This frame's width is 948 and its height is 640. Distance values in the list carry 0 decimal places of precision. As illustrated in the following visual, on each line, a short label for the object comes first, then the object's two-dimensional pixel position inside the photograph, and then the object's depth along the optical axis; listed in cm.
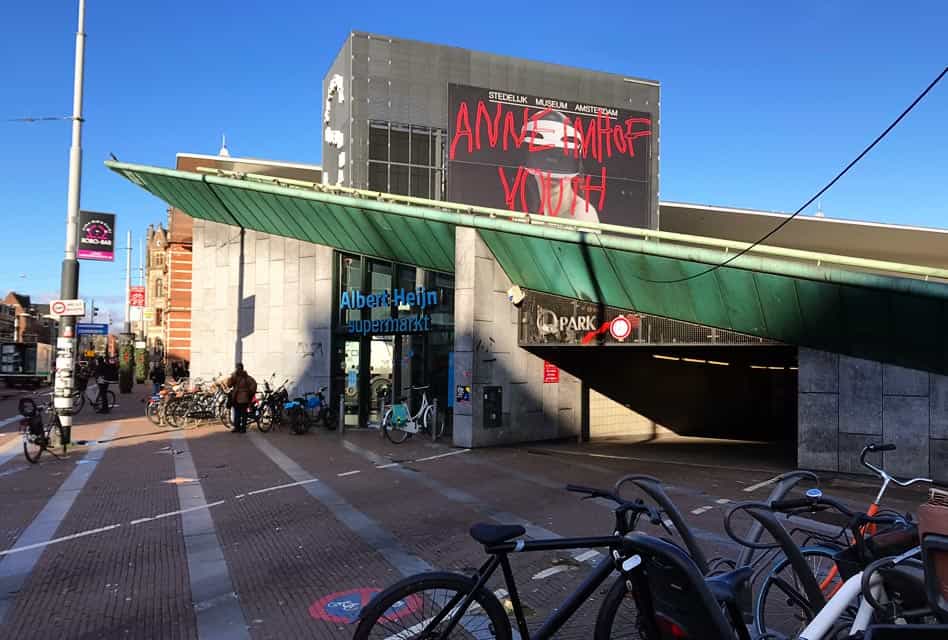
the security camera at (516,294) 1582
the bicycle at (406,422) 1616
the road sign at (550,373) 1698
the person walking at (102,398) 2333
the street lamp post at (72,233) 1472
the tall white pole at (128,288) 5075
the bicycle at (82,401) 2316
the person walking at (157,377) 2800
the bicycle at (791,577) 406
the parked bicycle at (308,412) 1784
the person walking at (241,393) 1788
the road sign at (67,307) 1463
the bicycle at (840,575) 309
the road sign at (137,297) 4491
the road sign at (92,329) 2960
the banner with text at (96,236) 1531
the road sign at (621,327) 1495
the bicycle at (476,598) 342
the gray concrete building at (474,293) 1571
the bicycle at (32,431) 1273
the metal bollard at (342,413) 1800
